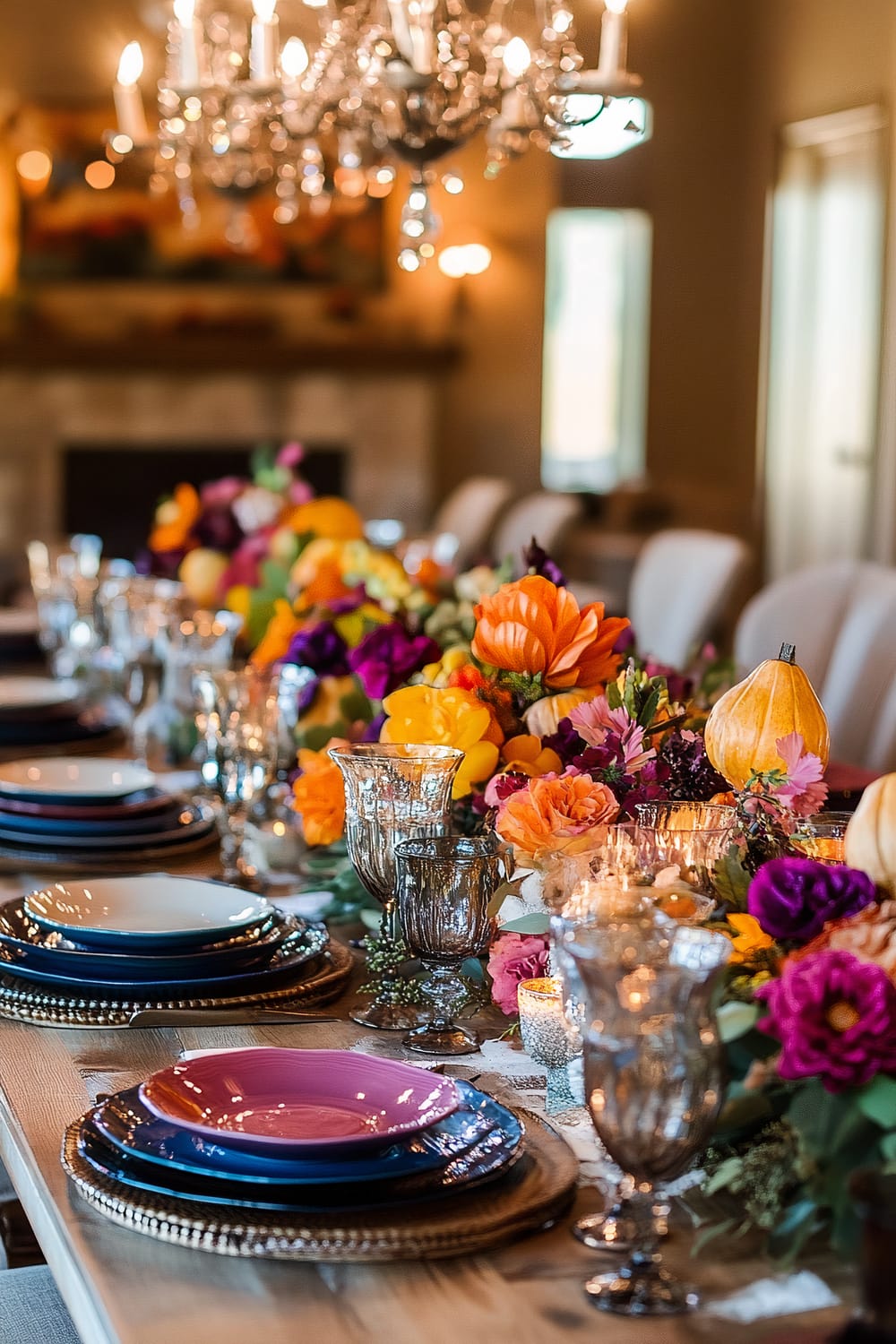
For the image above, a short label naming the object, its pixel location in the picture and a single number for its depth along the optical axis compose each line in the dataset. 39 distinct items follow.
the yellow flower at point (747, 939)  2.06
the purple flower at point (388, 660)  2.79
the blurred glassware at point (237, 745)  2.86
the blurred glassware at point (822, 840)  2.24
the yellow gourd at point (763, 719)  2.36
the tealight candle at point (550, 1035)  2.20
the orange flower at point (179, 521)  4.83
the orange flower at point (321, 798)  2.71
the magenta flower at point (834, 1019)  1.91
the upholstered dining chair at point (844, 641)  3.87
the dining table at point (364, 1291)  1.88
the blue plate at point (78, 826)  3.00
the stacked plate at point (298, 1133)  1.99
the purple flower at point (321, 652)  3.06
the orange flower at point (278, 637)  3.29
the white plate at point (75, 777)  3.16
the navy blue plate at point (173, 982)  2.40
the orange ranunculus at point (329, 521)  4.52
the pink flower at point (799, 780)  2.29
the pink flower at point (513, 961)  2.30
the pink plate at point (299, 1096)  2.08
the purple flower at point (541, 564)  2.75
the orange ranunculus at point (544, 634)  2.52
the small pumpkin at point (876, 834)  2.07
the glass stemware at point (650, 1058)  1.90
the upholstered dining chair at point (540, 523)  7.49
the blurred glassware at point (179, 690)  3.45
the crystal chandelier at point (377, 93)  3.89
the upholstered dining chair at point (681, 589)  5.15
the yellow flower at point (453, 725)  2.50
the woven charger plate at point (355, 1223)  1.95
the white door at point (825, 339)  11.30
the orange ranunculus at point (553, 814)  2.27
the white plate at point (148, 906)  2.54
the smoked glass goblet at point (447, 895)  2.27
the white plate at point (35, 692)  4.15
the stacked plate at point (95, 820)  2.96
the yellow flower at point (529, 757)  2.50
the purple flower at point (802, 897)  2.04
